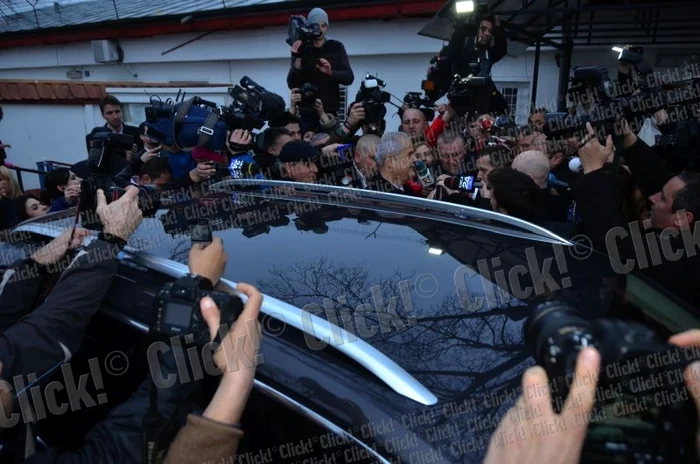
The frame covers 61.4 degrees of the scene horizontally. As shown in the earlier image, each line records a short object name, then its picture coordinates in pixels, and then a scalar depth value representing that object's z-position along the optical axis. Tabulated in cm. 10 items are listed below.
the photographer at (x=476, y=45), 531
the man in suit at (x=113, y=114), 641
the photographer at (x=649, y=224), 246
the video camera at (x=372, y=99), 520
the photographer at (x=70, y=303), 180
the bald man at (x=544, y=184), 346
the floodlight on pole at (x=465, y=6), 536
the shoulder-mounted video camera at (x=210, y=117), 388
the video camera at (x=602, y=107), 300
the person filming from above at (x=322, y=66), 548
